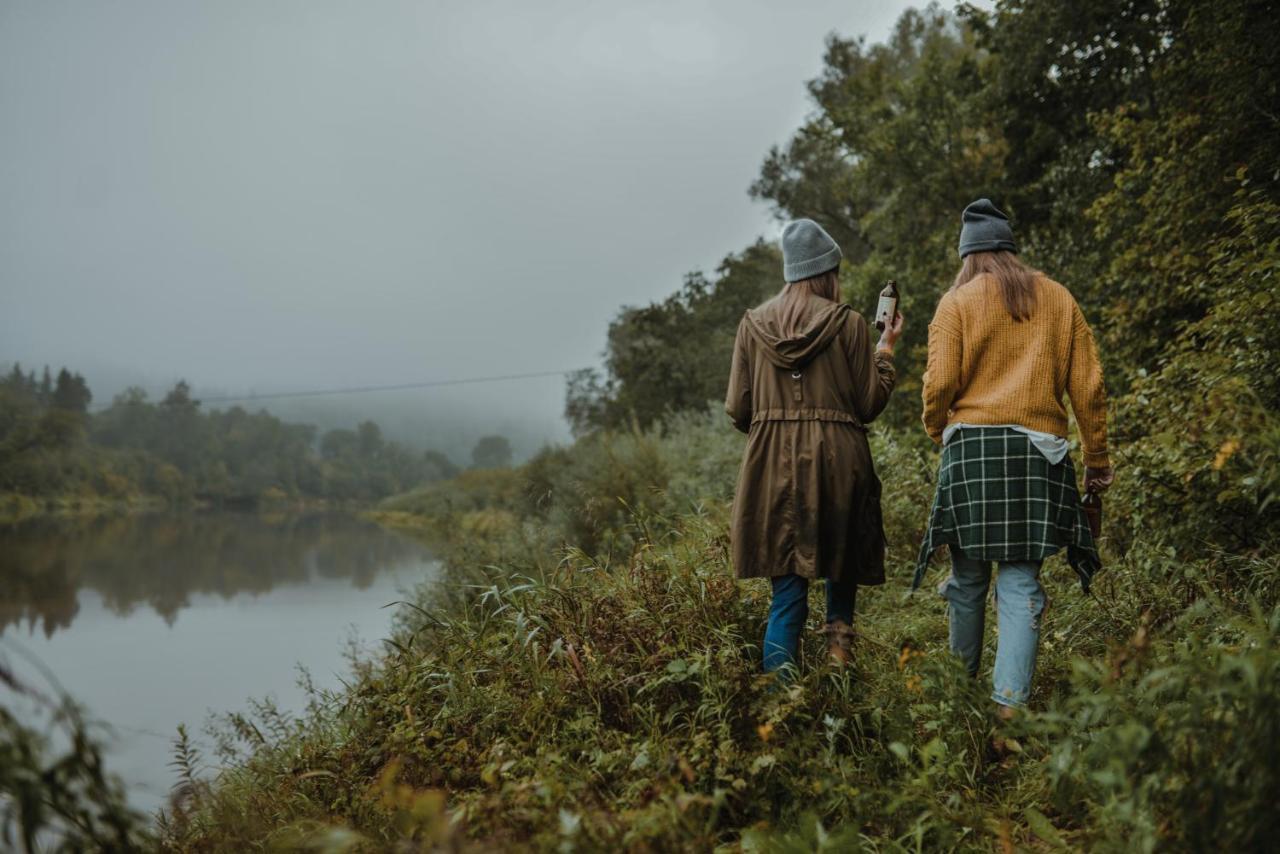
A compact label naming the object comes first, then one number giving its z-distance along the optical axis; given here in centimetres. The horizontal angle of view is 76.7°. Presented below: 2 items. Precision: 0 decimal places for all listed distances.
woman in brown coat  288
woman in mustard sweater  268
